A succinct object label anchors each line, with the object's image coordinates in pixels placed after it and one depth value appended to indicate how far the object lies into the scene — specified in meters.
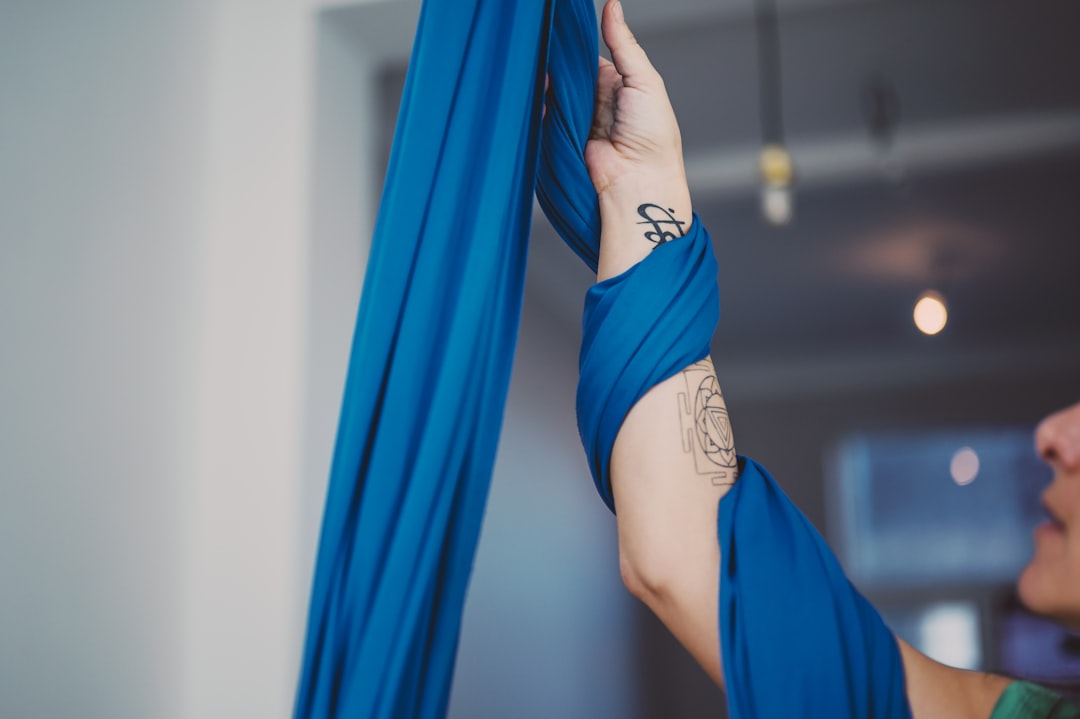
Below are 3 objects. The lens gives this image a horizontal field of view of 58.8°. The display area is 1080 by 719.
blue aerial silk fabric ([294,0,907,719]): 0.74
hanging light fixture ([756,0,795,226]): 2.03
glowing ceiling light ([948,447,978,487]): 5.50
